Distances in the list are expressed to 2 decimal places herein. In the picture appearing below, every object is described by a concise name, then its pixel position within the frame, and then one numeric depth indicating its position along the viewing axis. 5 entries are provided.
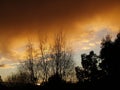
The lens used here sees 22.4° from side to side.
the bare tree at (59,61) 52.84
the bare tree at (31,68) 57.20
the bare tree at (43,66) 54.34
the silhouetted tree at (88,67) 63.30
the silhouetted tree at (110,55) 51.56
